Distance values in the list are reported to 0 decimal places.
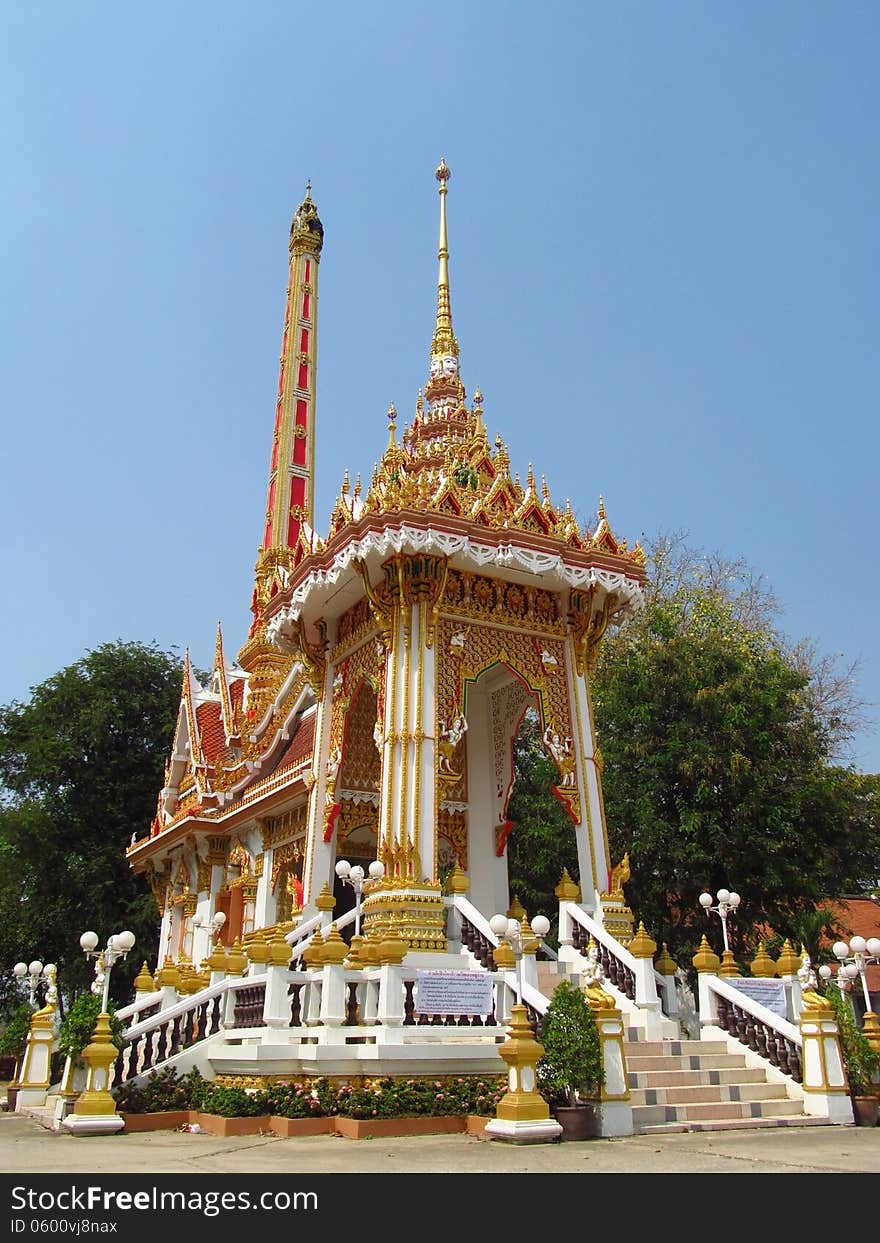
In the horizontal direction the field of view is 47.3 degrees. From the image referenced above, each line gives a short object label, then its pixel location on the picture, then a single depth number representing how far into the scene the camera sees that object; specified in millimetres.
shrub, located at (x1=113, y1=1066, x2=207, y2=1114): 8250
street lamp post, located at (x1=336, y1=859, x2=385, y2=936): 9938
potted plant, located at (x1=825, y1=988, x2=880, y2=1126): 8570
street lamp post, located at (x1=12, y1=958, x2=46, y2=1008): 14578
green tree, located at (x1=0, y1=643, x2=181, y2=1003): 23906
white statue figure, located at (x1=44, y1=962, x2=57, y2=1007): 12775
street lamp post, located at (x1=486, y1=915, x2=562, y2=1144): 6699
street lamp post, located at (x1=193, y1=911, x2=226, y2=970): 16812
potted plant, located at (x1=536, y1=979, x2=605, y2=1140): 7168
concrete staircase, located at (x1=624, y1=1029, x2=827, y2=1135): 7695
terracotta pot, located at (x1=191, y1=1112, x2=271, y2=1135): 7484
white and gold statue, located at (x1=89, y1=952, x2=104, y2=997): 9066
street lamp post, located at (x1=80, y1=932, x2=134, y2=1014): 9094
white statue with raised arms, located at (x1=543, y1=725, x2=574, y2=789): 12133
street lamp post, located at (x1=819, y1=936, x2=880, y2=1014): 9272
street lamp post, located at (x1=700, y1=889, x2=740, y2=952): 10539
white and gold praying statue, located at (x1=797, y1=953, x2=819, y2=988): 10055
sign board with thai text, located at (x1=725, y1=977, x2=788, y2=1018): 9578
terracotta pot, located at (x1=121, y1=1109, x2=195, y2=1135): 7859
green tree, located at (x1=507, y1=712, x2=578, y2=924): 17891
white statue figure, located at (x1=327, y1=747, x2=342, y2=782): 12977
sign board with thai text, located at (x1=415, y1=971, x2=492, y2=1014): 8516
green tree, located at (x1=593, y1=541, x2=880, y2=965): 16109
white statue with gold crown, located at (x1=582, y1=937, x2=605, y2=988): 8188
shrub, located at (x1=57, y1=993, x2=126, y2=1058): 8438
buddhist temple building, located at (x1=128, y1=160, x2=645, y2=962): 11227
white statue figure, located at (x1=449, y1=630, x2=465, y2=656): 11883
